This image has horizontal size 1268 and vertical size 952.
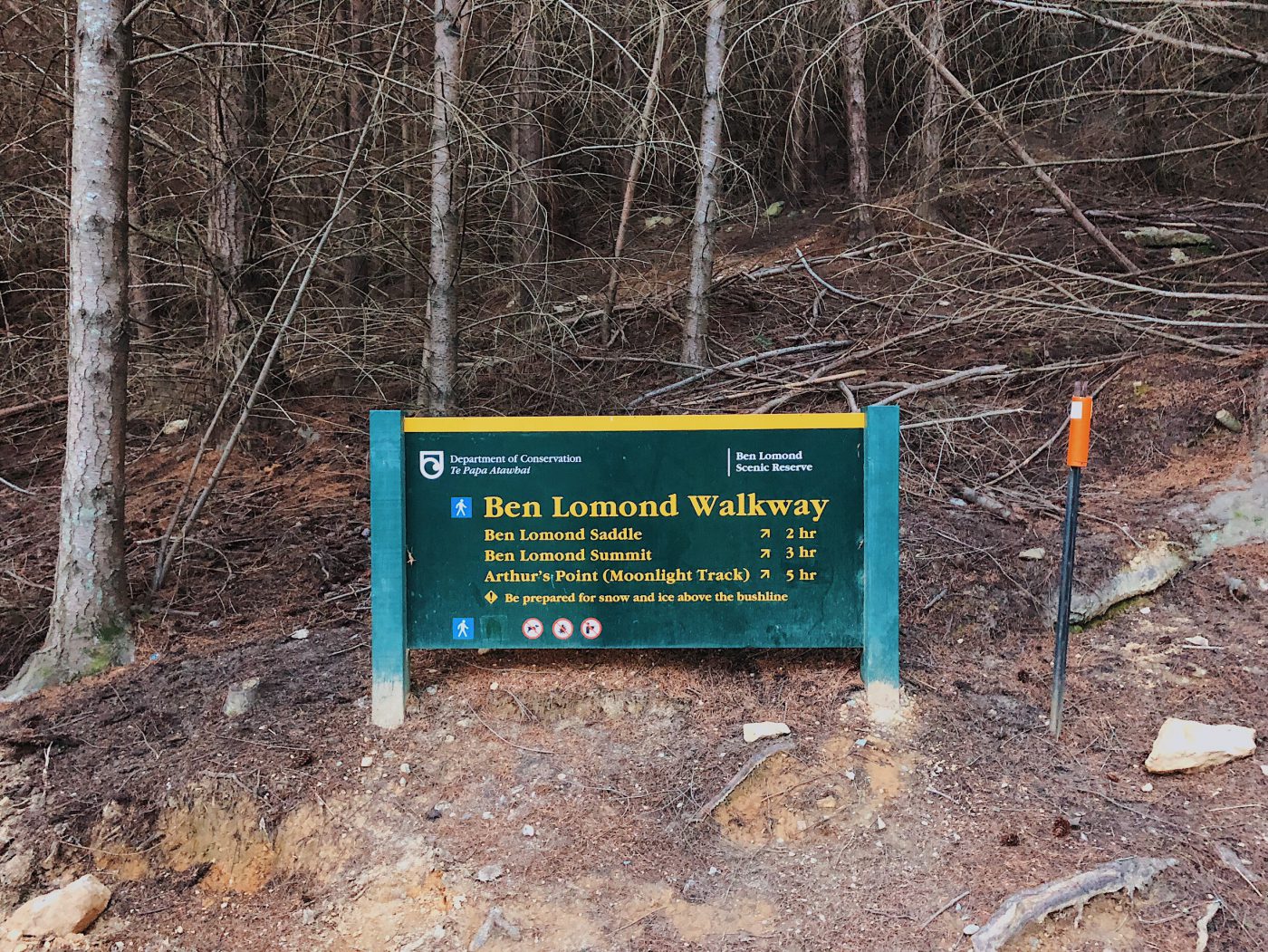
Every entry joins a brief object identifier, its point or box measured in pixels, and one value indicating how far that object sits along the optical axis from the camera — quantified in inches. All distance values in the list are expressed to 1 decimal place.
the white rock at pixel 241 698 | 158.7
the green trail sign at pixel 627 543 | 150.6
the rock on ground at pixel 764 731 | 147.6
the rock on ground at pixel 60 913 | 118.0
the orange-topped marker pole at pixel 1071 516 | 135.8
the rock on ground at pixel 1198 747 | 136.4
